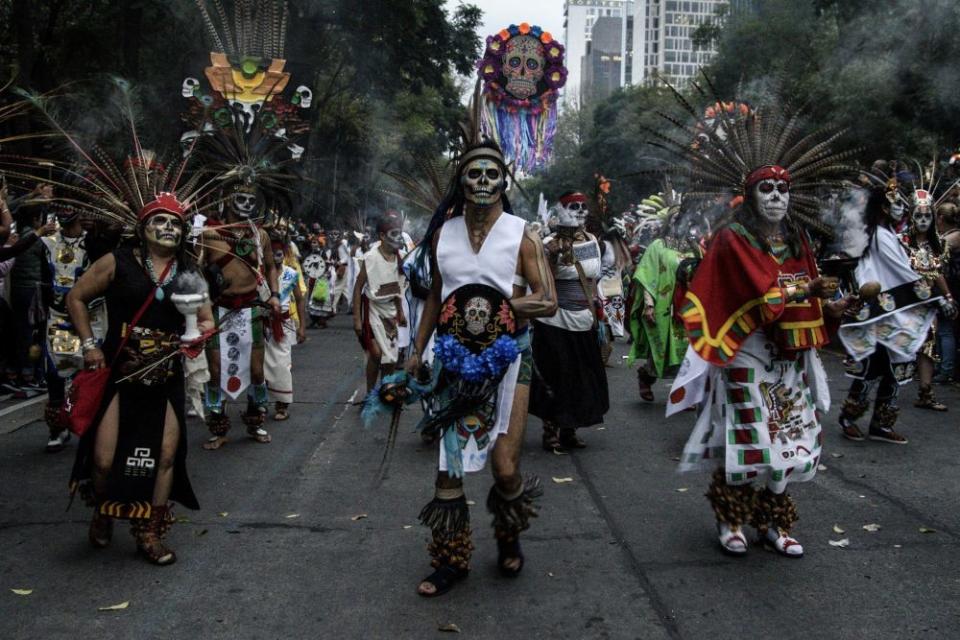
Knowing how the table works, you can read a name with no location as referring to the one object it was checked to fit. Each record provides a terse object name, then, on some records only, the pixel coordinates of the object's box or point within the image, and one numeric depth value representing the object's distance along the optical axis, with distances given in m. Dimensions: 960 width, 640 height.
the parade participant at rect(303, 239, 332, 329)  17.59
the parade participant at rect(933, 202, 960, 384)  10.54
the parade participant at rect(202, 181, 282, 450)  7.69
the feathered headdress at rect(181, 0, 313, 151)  8.51
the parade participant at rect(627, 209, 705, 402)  9.48
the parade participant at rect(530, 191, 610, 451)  7.68
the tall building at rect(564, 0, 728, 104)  181.62
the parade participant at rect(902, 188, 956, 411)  8.48
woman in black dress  4.98
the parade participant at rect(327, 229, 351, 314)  19.96
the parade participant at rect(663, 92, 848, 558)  4.99
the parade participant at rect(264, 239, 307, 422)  8.55
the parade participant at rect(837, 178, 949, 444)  7.70
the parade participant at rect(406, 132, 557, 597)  4.57
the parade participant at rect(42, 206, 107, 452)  7.19
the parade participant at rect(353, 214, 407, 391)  8.85
